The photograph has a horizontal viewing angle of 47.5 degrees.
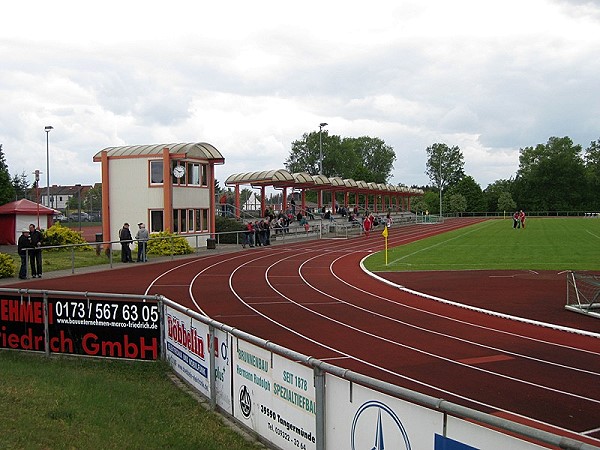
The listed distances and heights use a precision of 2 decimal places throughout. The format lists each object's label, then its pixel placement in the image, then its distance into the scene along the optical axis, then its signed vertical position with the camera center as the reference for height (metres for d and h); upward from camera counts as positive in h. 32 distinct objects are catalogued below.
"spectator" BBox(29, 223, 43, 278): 24.95 -2.03
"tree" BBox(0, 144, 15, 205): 50.50 +0.79
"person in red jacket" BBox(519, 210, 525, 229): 65.41 -2.14
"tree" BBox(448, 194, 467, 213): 126.75 -1.44
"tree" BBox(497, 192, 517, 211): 125.22 -1.30
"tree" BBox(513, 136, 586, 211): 130.75 +2.10
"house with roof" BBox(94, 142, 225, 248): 38.56 +0.61
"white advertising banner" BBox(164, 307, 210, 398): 9.53 -2.28
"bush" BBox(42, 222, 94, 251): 40.81 -2.30
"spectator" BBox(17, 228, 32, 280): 24.58 -1.88
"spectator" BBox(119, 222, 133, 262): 30.00 -2.05
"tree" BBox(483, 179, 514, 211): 130.57 +0.79
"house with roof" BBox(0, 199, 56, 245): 43.16 -1.21
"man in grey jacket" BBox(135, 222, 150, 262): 31.05 -2.10
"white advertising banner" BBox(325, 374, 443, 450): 4.87 -1.75
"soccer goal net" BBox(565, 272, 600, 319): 16.78 -2.64
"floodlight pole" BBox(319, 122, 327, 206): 62.71 +6.70
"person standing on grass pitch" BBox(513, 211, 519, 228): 66.18 -2.40
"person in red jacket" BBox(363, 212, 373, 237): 53.28 -2.22
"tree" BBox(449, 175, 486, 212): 130.25 +0.42
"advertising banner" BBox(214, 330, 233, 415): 8.54 -2.21
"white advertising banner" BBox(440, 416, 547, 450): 4.11 -1.52
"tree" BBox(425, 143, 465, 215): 167.75 +7.94
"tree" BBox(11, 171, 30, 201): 64.94 +1.30
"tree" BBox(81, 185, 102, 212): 130.50 -0.32
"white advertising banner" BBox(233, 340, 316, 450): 6.55 -2.12
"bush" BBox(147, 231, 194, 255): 34.55 -2.40
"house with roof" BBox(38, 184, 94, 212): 133.25 +0.92
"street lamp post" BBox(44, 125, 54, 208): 52.69 +2.86
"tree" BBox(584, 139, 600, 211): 130.12 +2.81
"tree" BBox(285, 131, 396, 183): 138.00 +8.33
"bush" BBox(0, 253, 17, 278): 24.77 -2.47
